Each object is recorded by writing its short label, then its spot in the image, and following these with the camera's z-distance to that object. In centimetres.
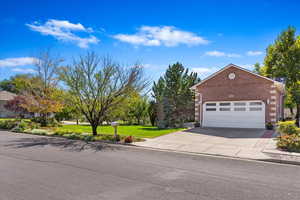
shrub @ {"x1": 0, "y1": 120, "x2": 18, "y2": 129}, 1799
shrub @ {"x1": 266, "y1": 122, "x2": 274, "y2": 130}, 1579
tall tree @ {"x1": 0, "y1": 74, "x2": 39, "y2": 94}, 2108
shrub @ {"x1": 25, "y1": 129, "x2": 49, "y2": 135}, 1470
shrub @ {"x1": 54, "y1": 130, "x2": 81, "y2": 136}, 1396
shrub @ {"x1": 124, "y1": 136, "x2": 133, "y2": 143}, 1101
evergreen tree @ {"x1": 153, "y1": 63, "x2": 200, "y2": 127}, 2645
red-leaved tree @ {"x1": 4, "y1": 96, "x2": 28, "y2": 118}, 2551
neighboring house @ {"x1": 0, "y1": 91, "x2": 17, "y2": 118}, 3903
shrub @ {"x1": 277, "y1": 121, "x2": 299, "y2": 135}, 1033
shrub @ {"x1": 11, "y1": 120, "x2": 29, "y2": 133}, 1638
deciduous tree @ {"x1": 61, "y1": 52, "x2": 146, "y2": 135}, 1296
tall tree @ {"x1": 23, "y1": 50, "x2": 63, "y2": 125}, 1969
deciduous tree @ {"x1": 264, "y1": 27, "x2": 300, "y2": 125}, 2382
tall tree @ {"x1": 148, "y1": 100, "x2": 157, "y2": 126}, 2218
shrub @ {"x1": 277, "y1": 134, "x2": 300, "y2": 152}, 874
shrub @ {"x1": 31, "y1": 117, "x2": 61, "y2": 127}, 2047
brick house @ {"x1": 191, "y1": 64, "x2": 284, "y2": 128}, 1639
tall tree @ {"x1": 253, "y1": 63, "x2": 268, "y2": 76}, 3488
